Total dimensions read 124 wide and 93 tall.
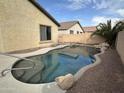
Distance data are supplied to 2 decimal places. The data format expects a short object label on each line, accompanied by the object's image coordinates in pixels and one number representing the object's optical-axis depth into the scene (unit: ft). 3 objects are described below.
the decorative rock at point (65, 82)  8.24
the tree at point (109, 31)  29.51
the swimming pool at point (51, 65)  11.52
